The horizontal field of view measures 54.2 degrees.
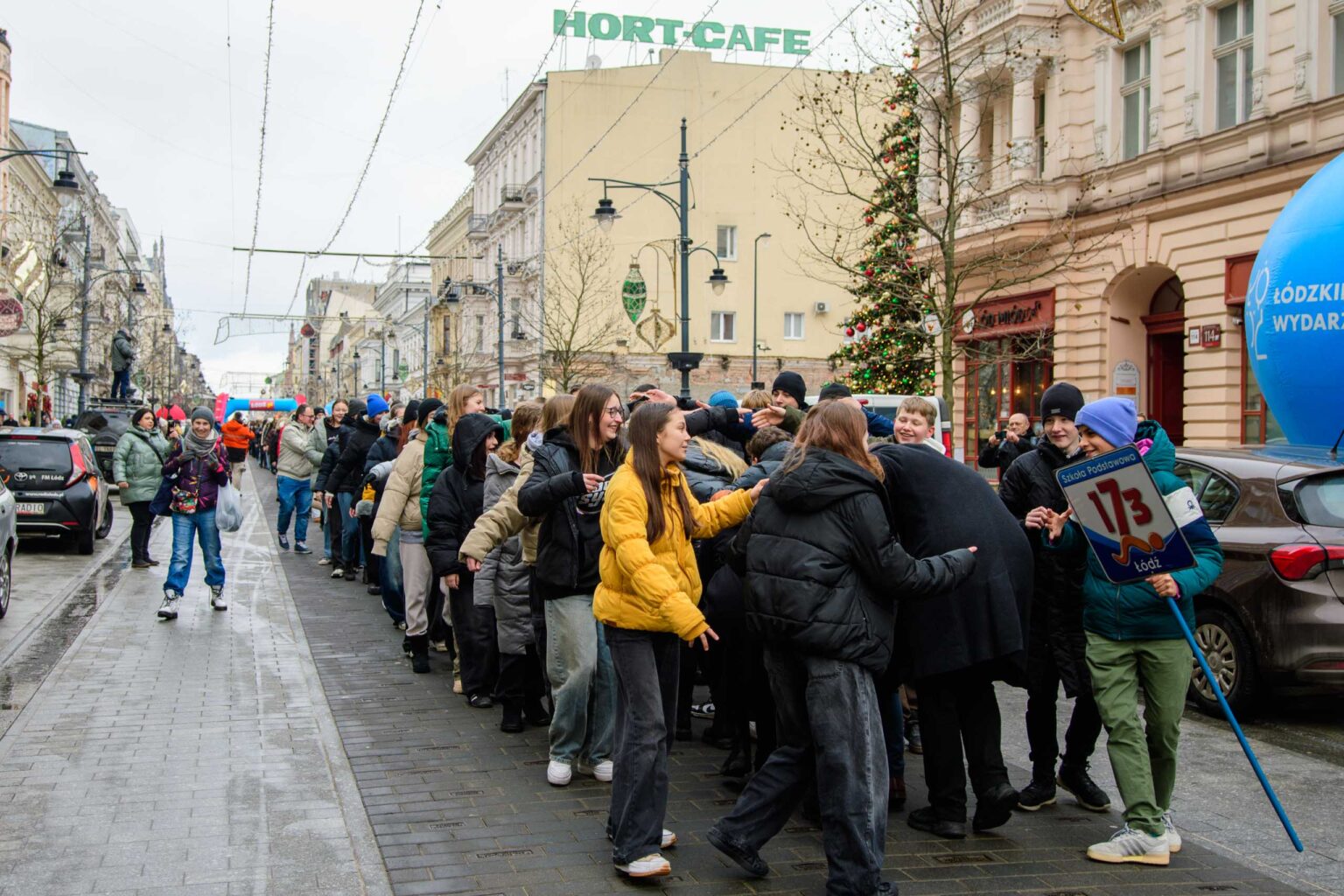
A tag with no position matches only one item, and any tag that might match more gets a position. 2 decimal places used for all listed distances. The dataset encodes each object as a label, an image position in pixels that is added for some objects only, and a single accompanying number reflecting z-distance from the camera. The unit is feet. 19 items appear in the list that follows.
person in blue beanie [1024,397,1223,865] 17.51
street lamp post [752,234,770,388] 166.61
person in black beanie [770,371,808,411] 23.12
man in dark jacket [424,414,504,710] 26.81
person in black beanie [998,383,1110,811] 19.43
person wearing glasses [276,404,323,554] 56.59
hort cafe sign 185.37
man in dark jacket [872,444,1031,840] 17.51
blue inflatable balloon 32.94
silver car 37.01
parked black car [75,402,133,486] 95.04
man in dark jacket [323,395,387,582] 44.14
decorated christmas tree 75.41
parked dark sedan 24.67
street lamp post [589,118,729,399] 68.59
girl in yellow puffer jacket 16.58
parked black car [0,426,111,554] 53.11
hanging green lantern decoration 120.37
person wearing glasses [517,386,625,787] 20.11
